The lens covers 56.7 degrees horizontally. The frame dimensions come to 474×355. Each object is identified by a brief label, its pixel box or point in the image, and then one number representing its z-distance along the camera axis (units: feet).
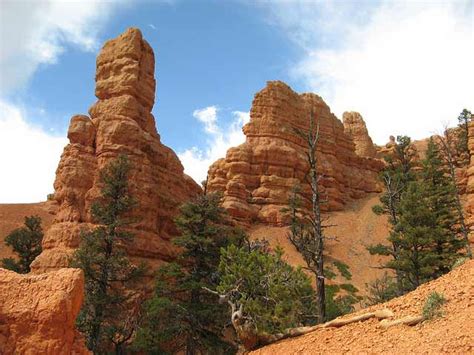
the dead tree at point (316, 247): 59.47
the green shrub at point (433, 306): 37.39
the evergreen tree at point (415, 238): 90.33
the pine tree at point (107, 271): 78.18
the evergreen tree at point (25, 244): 131.13
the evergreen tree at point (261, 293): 47.01
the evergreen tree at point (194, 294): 77.71
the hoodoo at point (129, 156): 112.98
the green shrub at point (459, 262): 53.62
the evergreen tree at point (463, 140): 209.17
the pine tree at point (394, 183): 105.75
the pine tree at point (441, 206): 93.29
